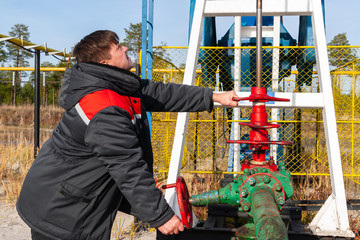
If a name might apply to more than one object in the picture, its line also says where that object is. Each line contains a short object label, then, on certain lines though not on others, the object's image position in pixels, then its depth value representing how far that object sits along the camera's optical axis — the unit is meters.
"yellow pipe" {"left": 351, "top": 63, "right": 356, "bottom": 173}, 4.39
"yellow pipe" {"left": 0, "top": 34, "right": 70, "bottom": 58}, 6.04
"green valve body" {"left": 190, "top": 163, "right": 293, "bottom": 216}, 1.80
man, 1.55
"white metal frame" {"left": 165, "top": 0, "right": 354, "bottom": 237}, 2.20
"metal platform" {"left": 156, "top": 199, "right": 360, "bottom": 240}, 2.13
